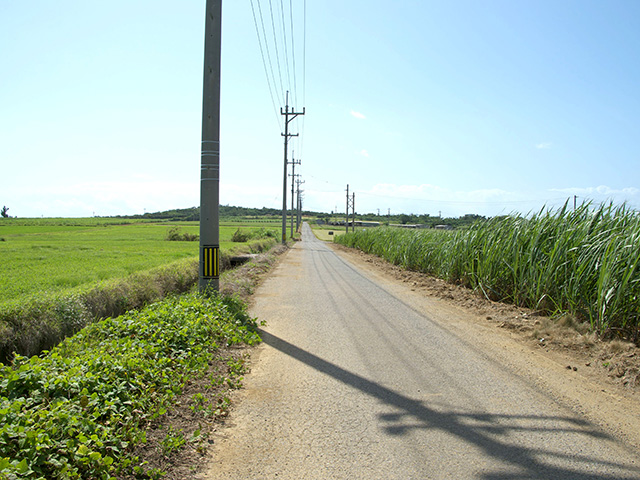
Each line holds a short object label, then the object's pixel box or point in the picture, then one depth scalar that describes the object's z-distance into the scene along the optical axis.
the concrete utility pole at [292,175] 61.16
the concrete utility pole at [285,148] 37.59
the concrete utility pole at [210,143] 8.49
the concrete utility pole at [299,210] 95.05
